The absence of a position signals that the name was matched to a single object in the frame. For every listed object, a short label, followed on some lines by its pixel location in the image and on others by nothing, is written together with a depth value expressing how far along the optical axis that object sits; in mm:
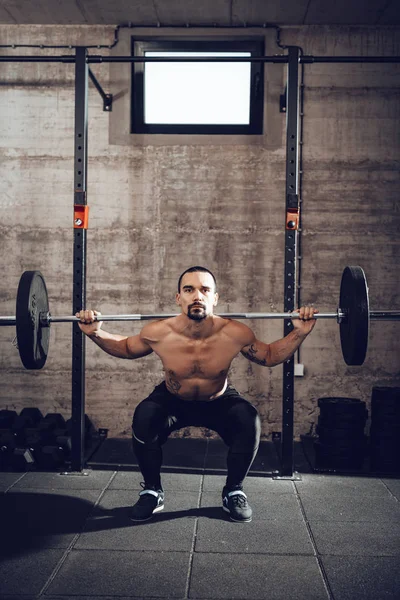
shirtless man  2814
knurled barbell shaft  2877
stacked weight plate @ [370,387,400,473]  3389
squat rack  3201
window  4074
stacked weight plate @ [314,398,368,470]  3383
